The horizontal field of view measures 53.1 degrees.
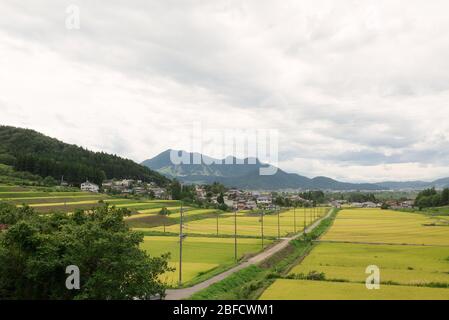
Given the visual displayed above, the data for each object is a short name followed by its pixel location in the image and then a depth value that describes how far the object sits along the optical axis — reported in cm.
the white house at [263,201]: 15768
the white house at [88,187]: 11894
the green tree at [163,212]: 8046
